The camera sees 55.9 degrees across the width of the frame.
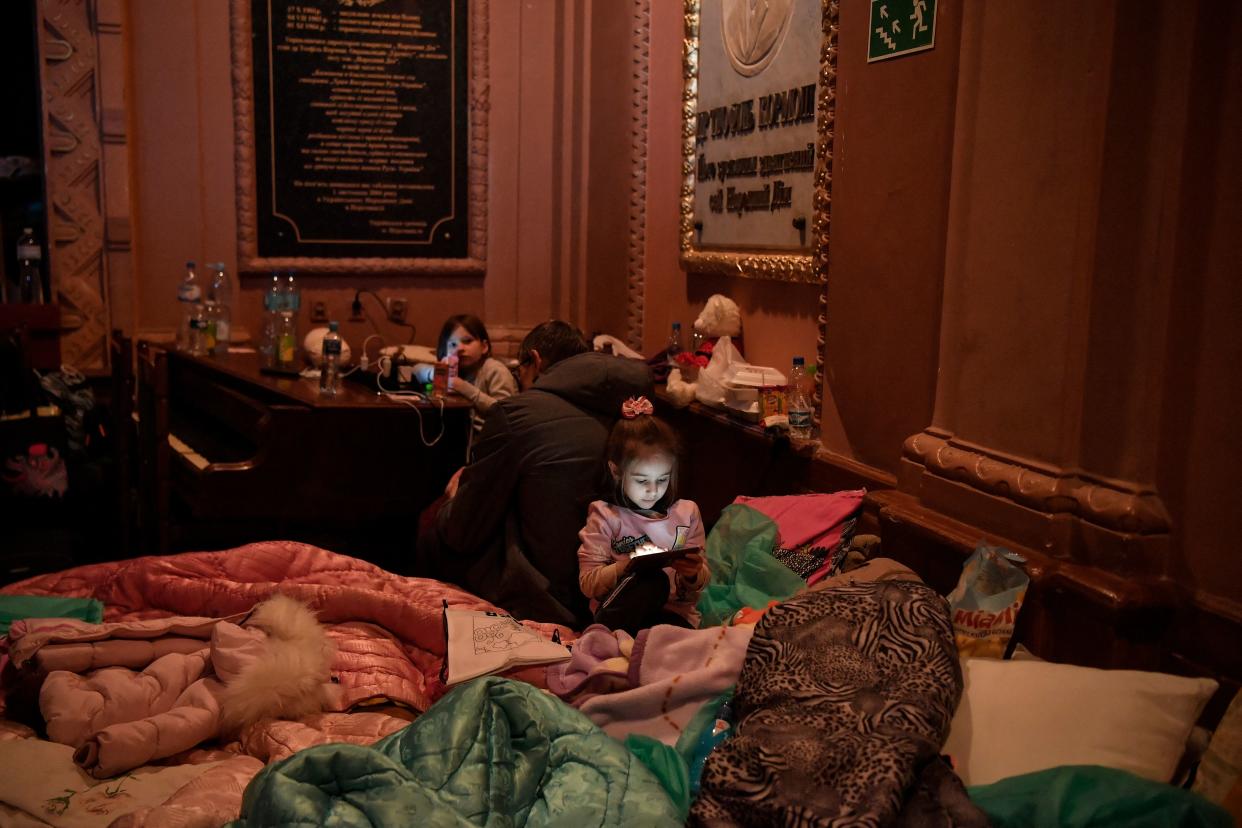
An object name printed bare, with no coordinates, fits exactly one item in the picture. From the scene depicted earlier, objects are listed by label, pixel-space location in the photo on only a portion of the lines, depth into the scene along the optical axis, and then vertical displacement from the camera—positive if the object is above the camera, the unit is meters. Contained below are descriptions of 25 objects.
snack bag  2.17 -0.64
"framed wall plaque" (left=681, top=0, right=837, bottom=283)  3.42 +0.37
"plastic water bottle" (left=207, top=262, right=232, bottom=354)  4.86 -0.29
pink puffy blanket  2.24 -0.87
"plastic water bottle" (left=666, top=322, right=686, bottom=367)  4.37 -0.36
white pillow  1.78 -0.72
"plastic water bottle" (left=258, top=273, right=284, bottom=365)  4.95 -0.30
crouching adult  3.01 -0.62
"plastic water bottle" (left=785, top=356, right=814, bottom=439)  3.35 -0.44
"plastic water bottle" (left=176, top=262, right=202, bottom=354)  4.76 -0.29
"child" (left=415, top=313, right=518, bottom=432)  4.11 -0.42
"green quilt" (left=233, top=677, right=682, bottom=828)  1.67 -0.80
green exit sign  2.76 +0.55
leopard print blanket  1.64 -0.71
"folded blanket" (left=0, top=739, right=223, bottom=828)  1.91 -0.93
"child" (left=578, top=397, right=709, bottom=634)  2.64 -0.68
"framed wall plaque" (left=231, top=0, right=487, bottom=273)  4.96 +0.47
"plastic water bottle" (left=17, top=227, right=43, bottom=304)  4.75 -0.15
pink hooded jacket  2.10 -0.85
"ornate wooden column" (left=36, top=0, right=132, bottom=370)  4.60 +0.30
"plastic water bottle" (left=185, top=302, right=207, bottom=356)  4.73 -0.39
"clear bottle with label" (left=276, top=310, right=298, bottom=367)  4.51 -0.42
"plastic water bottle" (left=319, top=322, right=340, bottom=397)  3.88 -0.42
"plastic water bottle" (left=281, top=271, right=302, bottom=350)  5.00 -0.25
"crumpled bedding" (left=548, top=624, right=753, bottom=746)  2.11 -0.80
